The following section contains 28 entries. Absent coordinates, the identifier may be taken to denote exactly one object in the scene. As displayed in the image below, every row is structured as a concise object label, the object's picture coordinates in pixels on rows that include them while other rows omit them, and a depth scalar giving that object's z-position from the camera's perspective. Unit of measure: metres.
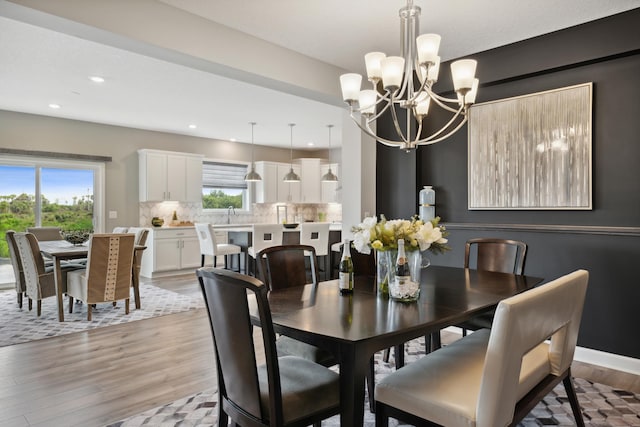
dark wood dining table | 1.37
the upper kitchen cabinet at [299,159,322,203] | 9.34
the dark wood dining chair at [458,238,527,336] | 2.84
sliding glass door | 6.08
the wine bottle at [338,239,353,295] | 2.08
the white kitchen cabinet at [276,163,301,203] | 9.04
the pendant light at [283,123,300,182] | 7.55
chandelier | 2.15
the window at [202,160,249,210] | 8.34
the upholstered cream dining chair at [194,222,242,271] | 6.25
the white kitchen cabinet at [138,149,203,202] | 7.04
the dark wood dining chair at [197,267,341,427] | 1.36
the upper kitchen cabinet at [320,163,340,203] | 9.24
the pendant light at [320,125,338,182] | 7.78
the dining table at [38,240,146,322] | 4.11
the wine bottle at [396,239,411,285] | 1.85
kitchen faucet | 8.64
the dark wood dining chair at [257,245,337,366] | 2.14
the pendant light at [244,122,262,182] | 7.33
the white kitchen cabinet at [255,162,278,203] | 8.77
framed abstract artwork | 3.25
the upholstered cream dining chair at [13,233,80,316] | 4.25
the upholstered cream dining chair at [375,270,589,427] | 1.29
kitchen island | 6.46
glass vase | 1.88
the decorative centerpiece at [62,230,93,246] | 4.62
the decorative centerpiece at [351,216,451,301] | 1.90
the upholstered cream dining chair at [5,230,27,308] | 4.59
